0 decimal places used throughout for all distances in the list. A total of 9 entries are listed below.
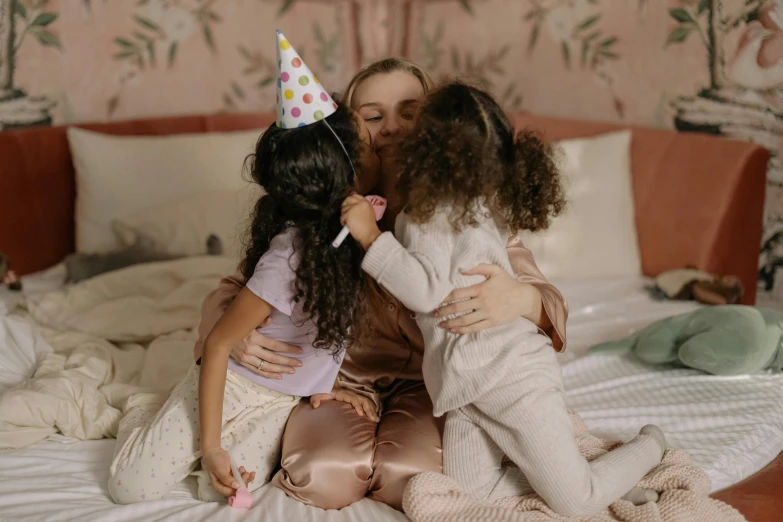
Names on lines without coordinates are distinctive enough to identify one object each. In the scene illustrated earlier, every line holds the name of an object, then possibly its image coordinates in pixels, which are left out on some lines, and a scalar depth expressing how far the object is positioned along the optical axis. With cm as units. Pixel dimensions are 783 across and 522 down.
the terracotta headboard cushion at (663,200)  197
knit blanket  102
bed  111
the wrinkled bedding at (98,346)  129
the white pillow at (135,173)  205
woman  109
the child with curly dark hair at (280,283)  107
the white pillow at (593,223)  205
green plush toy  146
